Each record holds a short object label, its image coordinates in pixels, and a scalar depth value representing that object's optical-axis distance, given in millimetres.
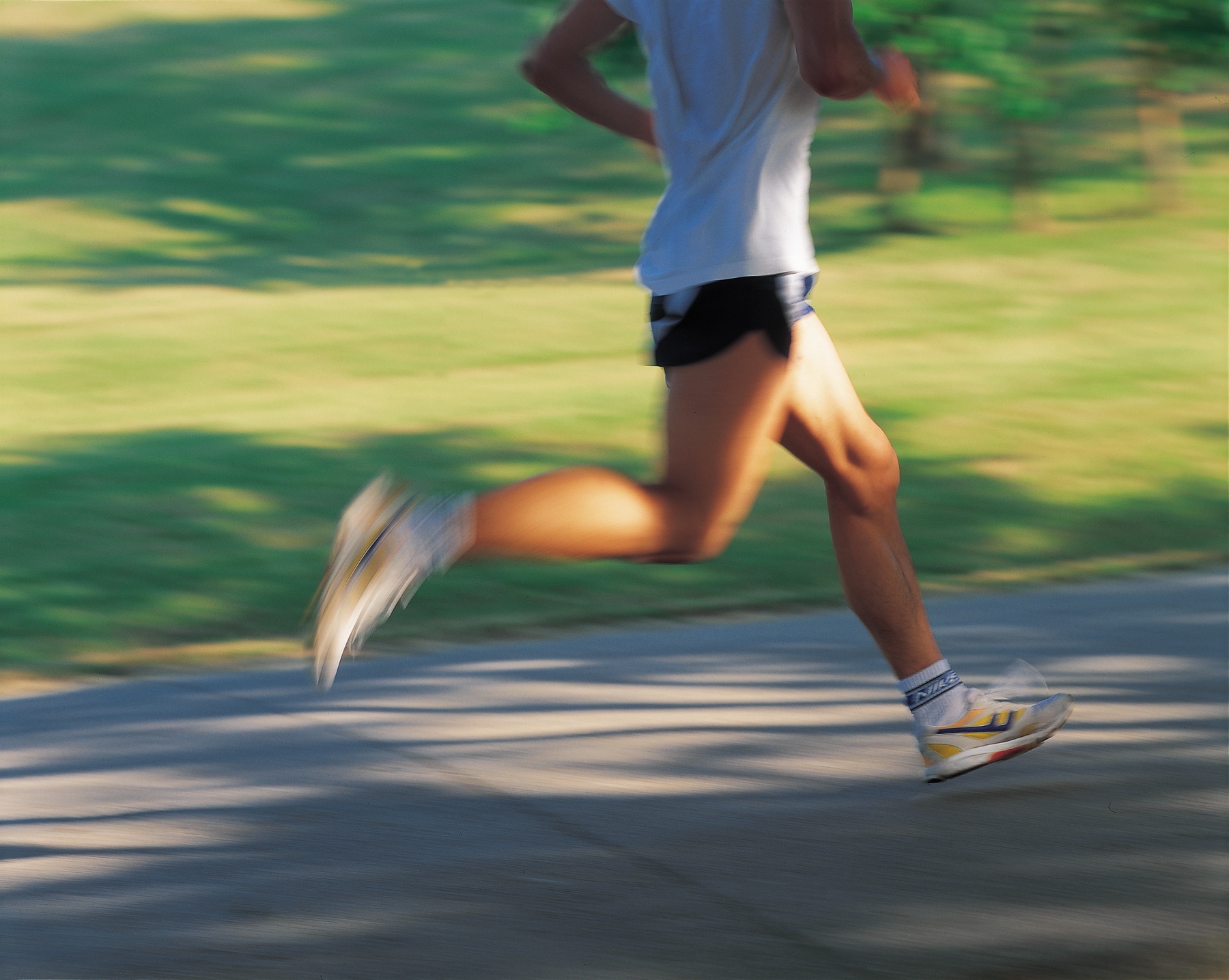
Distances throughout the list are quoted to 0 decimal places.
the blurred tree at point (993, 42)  19797
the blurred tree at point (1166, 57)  20406
